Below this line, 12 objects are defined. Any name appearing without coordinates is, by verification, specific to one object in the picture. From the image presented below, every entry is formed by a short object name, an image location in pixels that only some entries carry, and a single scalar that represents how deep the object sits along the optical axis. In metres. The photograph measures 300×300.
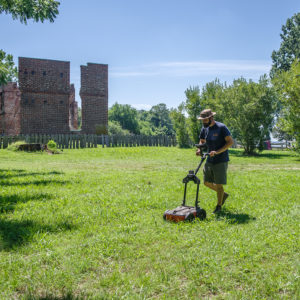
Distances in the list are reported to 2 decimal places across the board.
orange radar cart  5.41
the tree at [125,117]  104.88
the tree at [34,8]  10.80
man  6.21
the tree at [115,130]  70.94
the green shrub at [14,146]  24.12
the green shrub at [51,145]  24.72
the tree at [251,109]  24.27
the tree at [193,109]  31.55
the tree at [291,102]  20.55
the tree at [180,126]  34.50
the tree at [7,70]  11.76
